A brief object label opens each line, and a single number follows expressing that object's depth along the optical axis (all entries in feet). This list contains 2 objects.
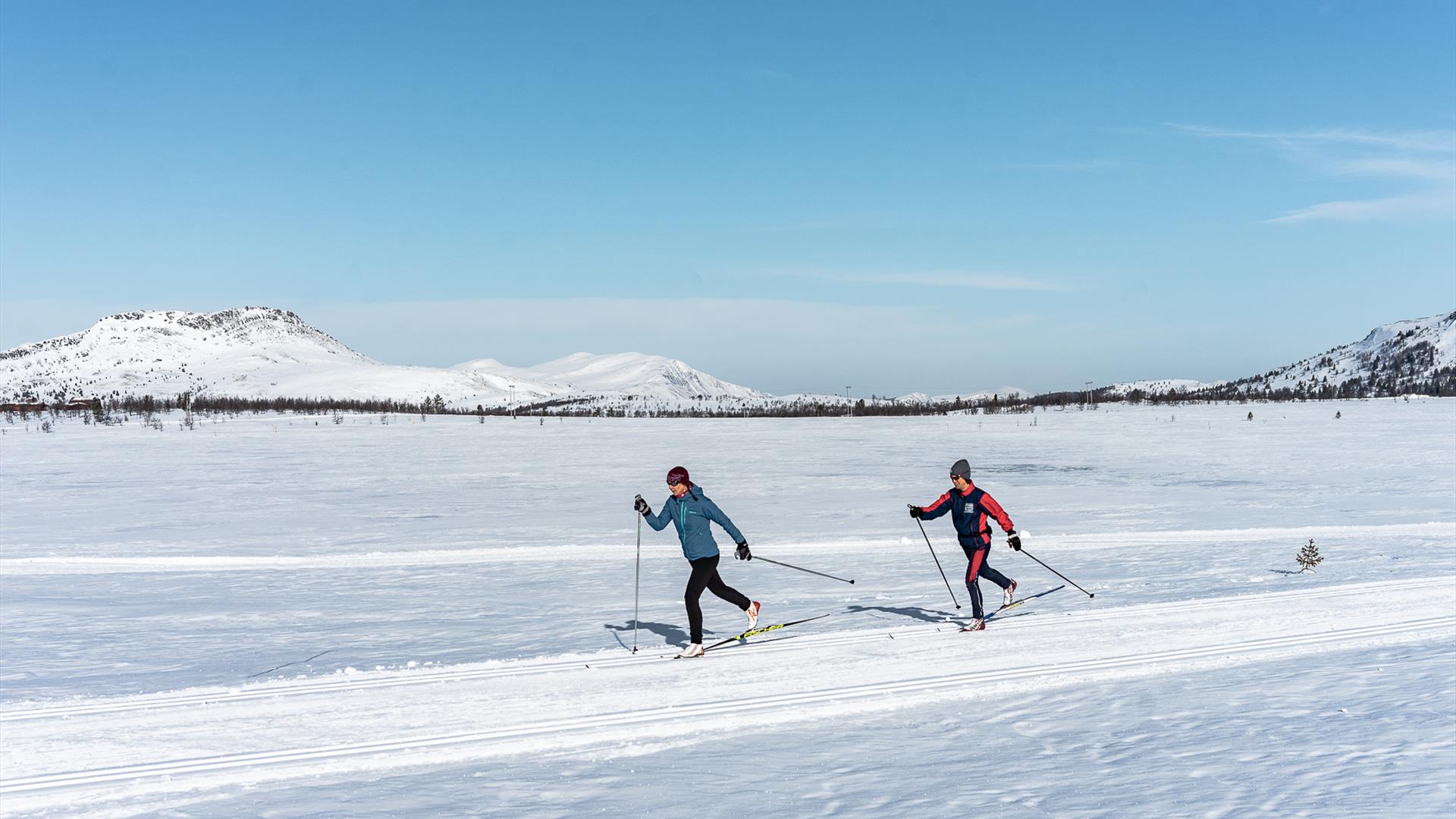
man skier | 34.22
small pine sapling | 44.98
